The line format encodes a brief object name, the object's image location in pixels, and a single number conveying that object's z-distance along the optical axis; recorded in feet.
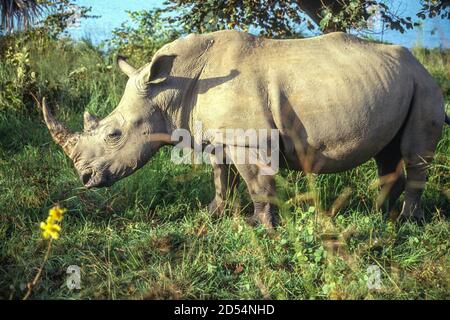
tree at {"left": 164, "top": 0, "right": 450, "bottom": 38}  22.29
